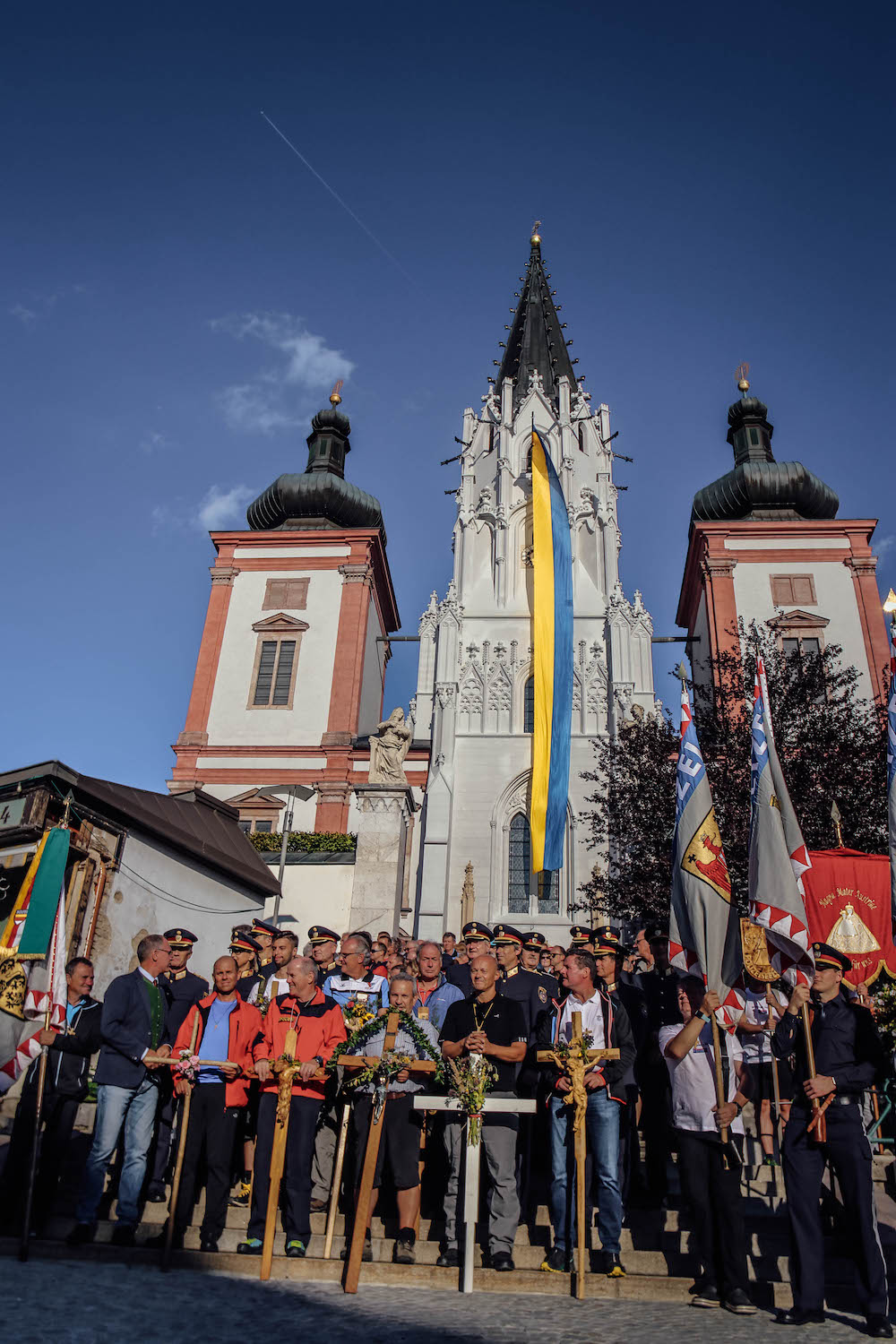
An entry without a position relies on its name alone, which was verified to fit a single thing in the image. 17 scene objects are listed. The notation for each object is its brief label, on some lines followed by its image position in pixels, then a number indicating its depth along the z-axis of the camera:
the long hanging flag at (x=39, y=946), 6.23
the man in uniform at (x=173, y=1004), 6.38
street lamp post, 19.16
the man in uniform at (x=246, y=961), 7.97
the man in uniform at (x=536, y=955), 7.81
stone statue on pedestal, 21.14
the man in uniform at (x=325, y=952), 8.47
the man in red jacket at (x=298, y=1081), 5.64
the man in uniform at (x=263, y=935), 9.80
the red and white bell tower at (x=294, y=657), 28.55
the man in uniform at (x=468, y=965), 7.84
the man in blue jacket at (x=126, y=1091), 5.61
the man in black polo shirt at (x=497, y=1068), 5.43
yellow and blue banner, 22.77
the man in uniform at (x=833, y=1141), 4.72
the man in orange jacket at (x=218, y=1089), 5.73
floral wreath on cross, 5.89
